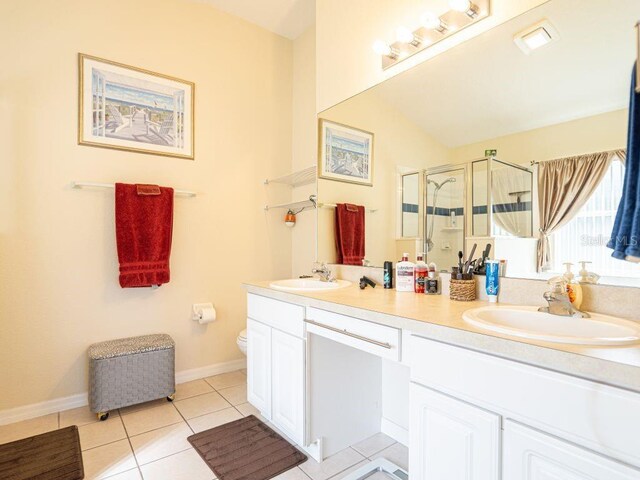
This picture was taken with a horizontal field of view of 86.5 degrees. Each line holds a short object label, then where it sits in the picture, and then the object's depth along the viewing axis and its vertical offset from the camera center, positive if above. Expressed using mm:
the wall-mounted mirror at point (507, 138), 1179 +432
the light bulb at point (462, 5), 1539 +1056
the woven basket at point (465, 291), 1504 -236
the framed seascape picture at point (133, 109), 2271 +911
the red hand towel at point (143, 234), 2287 +19
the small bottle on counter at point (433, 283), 1688 -226
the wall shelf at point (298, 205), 2746 +276
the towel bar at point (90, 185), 2182 +339
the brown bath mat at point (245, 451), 1596 -1098
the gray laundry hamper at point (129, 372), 2061 -858
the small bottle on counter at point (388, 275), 1932 -214
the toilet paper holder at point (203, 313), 2611 -587
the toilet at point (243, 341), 2482 -768
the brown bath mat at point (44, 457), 1558 -1095
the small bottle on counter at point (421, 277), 1733 -203
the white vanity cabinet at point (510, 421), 722 -461
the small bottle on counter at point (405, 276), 1785 -204
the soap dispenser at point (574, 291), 1188 -186
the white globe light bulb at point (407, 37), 1785 +1064
